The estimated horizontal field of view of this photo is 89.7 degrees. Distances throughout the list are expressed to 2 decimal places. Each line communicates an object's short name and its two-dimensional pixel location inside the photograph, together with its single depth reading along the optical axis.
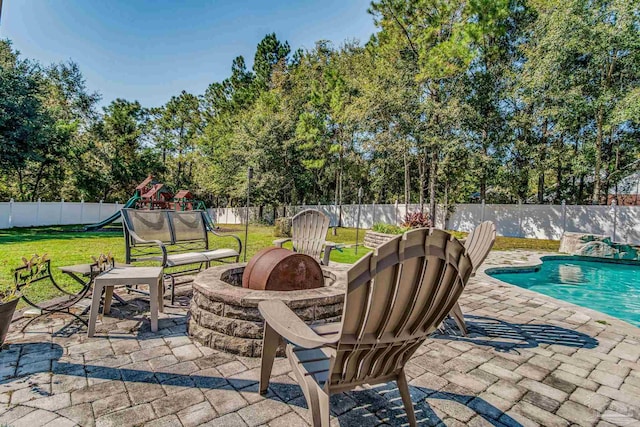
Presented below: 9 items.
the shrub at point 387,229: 9.75
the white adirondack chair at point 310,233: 4.07
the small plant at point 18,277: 2.38
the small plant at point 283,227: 11.90
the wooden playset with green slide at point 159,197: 14.89
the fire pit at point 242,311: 2.45
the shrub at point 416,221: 9.50
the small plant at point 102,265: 3.09
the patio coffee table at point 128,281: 2.67
